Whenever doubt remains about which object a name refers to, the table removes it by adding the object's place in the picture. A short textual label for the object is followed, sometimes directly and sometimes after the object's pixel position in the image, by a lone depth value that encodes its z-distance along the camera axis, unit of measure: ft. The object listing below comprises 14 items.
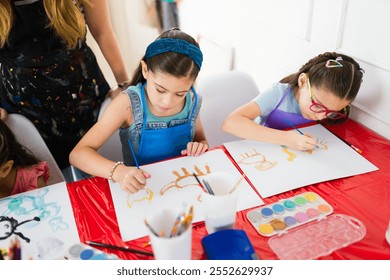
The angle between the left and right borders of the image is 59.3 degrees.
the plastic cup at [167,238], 1.88
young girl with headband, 3.21
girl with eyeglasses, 3.53
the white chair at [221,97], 4.70
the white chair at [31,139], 3.61
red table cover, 2.41
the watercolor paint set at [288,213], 2.56
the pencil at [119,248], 2.36
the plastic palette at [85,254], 2.27
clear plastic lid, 2.37
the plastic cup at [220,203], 2.27
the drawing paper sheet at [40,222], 2.42
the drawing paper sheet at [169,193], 2.67
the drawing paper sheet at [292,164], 3.05
